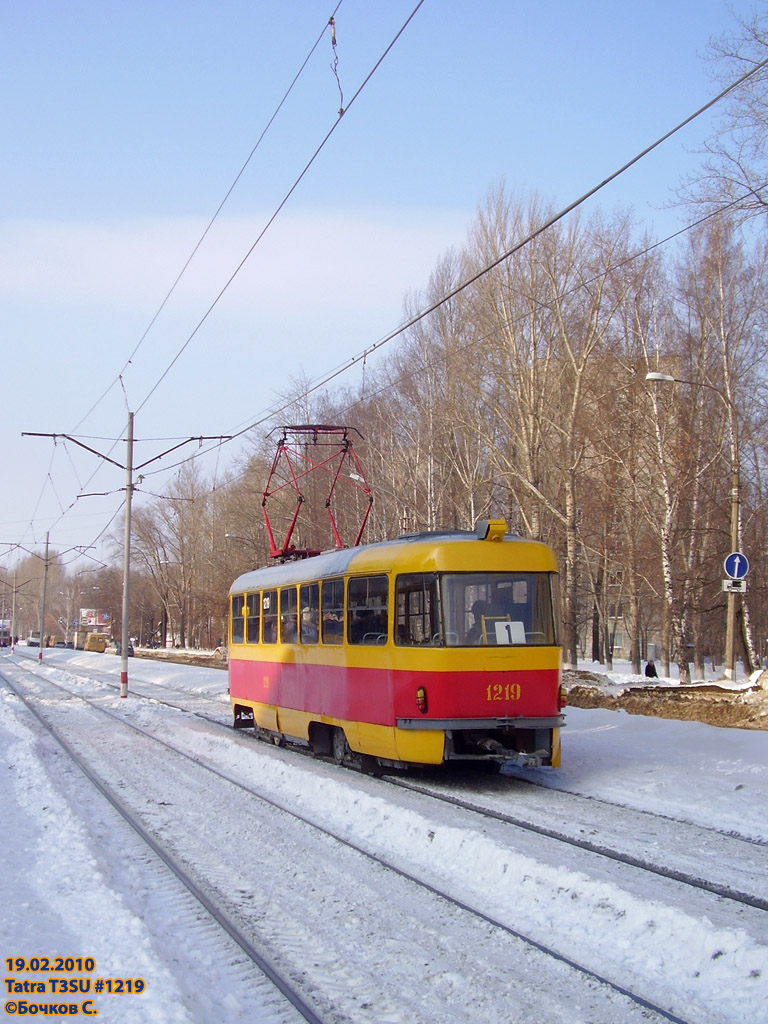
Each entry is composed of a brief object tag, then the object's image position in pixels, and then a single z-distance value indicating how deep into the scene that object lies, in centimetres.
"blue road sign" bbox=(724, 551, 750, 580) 1922
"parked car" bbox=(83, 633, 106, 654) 8631
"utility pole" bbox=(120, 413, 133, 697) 2866
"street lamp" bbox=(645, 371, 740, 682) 2330
